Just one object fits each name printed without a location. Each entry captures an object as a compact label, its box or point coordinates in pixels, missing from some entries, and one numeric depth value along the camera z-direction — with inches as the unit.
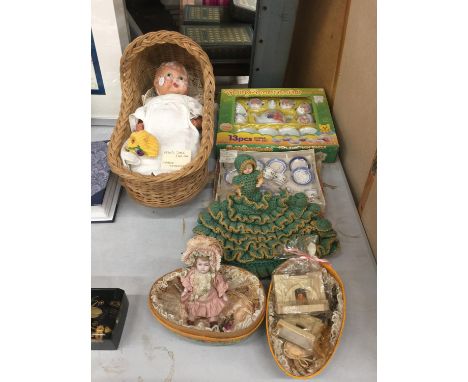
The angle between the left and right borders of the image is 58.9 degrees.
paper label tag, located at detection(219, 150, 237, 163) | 54.4
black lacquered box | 38.0
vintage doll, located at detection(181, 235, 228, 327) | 39.4
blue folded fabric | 50.8
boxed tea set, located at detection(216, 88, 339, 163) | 56.2
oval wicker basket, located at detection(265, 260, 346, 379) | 35.9
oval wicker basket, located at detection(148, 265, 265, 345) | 37.6
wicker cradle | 45.4
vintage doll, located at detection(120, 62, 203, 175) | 48.5
